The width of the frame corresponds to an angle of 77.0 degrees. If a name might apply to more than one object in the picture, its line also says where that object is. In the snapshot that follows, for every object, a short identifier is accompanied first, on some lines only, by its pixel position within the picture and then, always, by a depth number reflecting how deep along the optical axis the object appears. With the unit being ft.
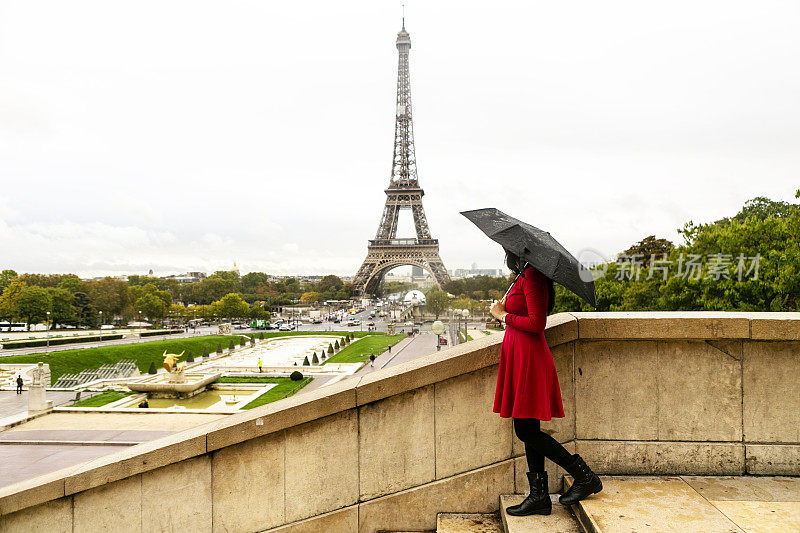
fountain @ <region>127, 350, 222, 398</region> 77.71
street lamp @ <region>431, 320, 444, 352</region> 66.18
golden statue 78.91
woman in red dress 10.93
